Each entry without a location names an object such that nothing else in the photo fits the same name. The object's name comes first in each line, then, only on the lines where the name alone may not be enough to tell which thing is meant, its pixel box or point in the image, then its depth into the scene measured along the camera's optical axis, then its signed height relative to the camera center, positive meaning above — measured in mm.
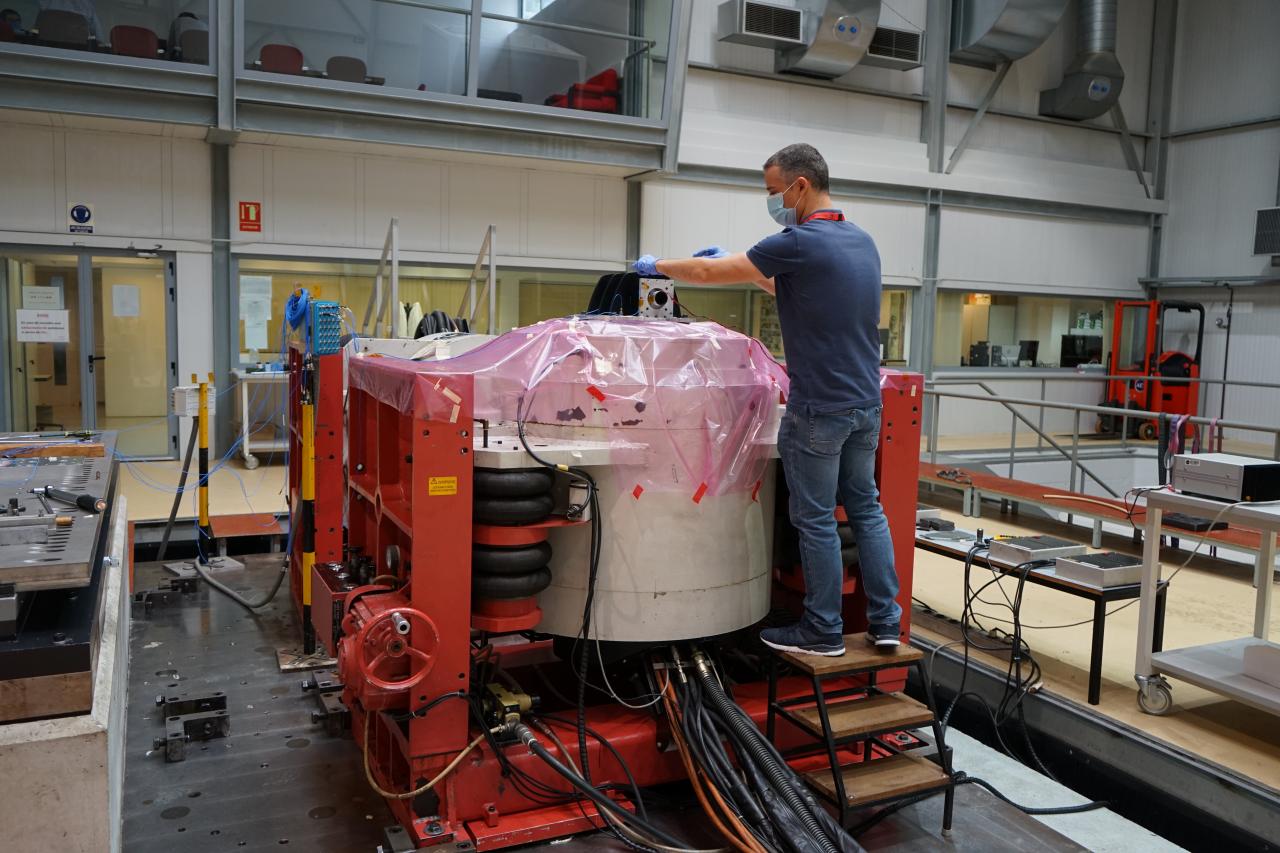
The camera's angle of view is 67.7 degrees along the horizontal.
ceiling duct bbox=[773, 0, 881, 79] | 11133 +3824
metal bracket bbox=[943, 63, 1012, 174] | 12805 +3398
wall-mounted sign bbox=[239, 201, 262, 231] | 9195 +1231
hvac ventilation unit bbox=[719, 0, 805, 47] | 10938 +3861
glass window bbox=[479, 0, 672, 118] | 8797 +2841
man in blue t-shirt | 2941 -141
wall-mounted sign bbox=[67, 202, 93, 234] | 8578 +1081
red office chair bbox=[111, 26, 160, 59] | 7500 +2351
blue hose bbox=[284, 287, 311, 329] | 4367 +170
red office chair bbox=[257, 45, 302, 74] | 8023 +2404
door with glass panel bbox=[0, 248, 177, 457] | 8680 -75
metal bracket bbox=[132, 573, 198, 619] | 4609 -1247
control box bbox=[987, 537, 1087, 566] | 4258 -831
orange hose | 2510 -1233
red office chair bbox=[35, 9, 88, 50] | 7266 +2365
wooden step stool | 2676 -1069
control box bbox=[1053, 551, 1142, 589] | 3865 -831
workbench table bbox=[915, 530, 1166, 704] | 3725 -929
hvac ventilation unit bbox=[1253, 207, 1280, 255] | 12602 +1855
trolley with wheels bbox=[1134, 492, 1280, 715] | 3342 -1068
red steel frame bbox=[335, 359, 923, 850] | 2590 -944
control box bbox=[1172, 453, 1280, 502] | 3420 -386
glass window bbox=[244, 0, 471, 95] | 8008 +2643
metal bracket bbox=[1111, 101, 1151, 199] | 14000 +3287
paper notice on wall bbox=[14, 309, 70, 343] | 8656 +93
